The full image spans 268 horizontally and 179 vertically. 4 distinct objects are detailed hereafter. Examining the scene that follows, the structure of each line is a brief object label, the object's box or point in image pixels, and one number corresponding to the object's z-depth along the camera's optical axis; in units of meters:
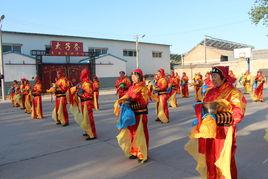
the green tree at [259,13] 27.32
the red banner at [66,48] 28.56
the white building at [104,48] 28.56
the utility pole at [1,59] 23.16
